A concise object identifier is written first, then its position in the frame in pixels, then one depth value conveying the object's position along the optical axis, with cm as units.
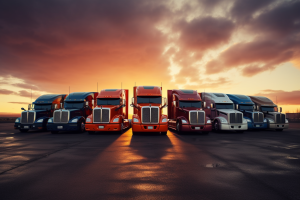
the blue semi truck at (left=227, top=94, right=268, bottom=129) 1972
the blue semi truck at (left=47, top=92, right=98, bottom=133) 1686
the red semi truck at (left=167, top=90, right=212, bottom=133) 1565
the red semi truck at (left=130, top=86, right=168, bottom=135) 1460
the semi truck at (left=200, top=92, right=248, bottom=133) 1770
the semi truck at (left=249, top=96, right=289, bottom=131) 2038
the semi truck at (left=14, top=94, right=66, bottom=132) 1811
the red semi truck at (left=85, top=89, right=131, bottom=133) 1560
